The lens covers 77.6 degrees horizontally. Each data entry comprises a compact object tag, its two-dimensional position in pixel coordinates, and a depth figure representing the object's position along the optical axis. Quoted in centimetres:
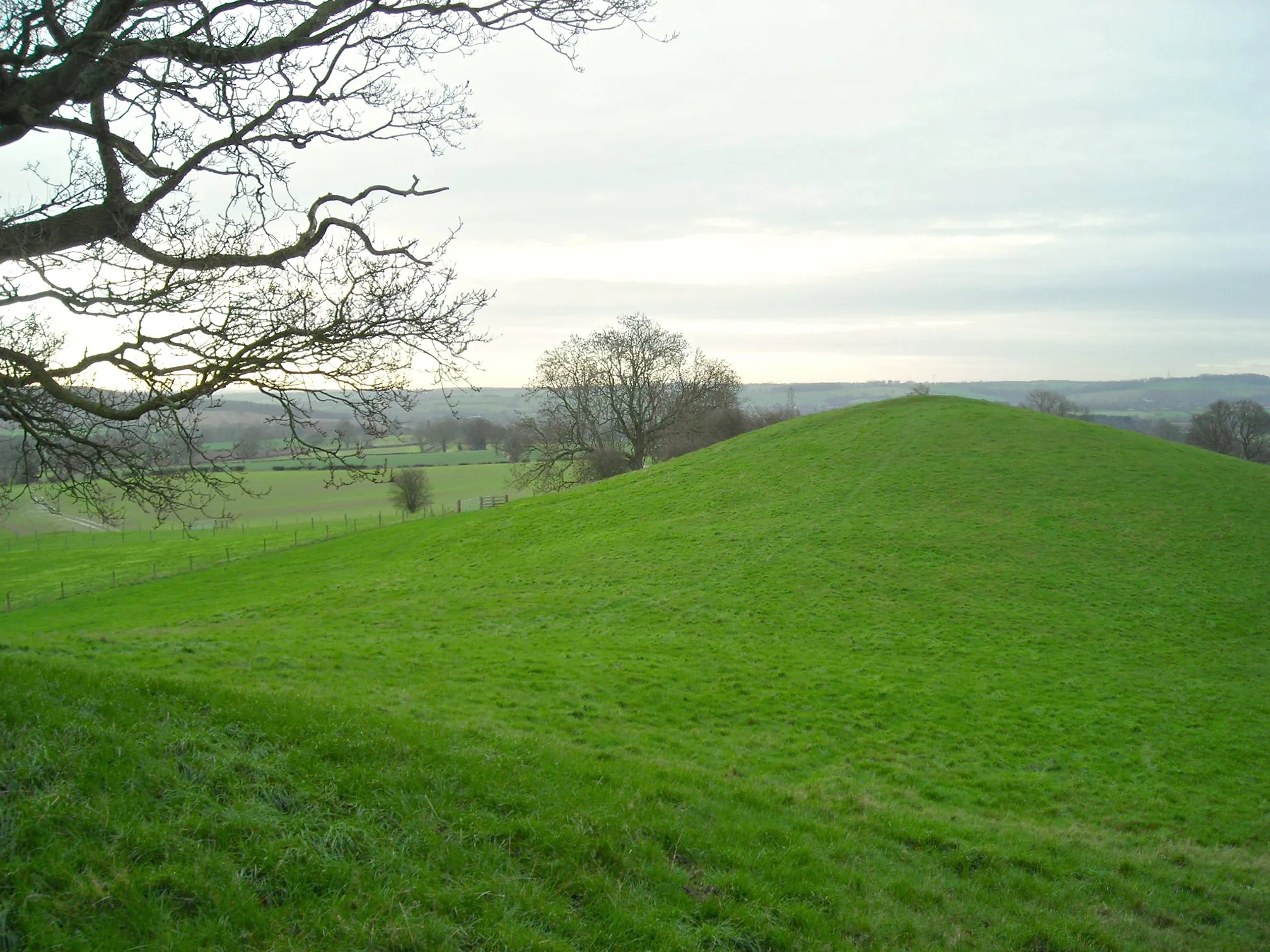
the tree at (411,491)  6269
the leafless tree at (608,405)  6056
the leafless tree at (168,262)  754
